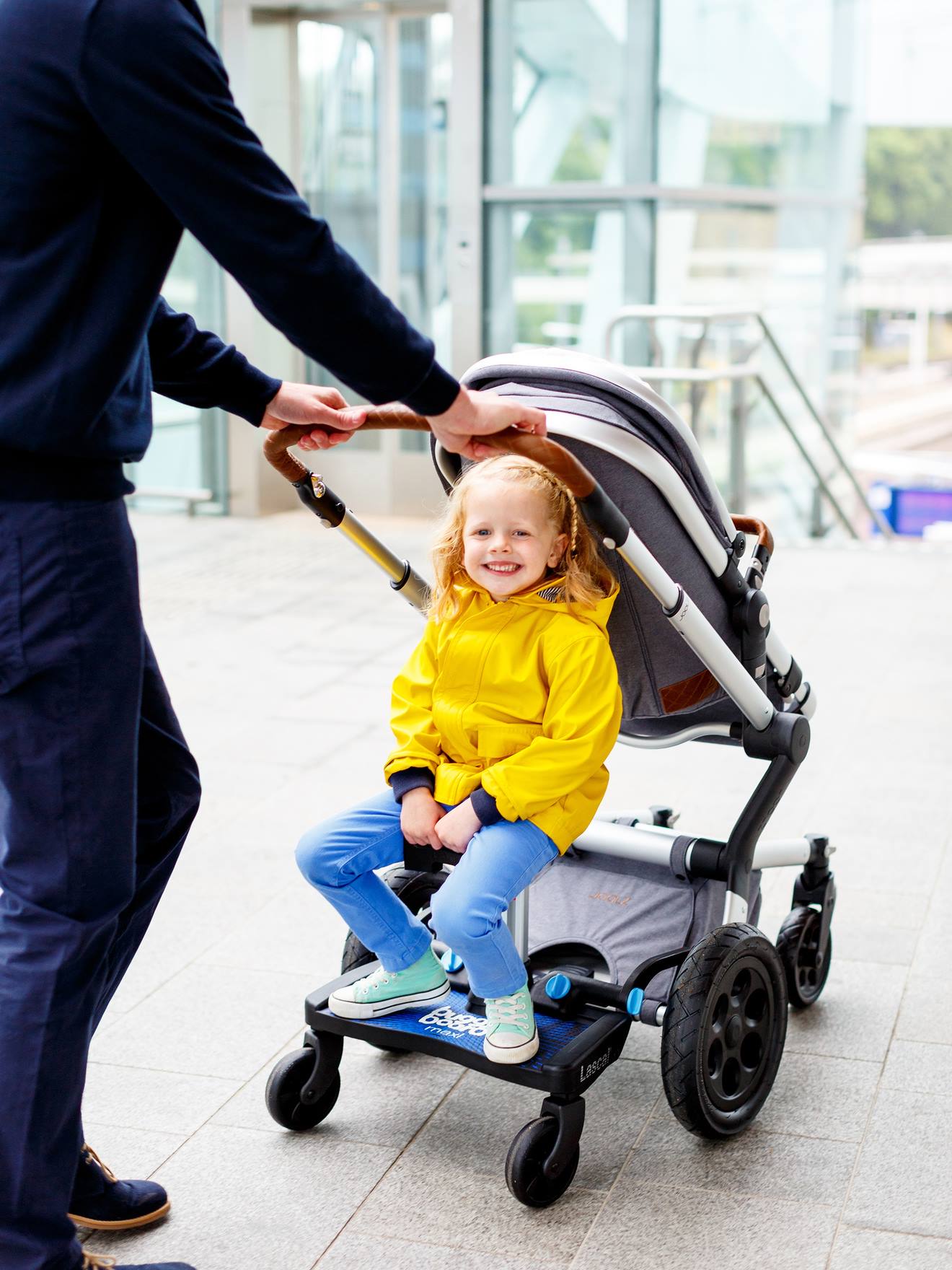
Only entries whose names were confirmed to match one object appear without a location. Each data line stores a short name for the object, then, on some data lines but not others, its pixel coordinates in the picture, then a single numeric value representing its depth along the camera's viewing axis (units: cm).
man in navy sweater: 177
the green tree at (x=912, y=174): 2331
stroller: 245
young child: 246
